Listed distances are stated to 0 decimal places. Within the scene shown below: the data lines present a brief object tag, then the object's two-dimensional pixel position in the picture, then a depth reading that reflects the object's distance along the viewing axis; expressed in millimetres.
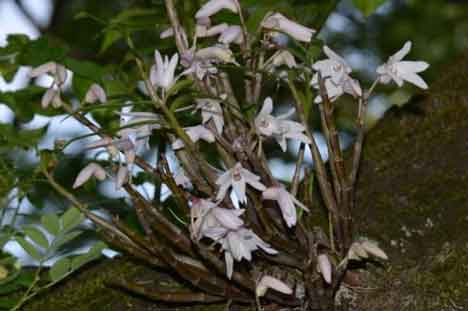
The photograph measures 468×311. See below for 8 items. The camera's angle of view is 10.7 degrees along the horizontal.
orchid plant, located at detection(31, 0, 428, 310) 1729
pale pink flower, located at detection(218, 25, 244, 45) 1767
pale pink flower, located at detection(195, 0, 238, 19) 1768
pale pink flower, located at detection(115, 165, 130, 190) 1772
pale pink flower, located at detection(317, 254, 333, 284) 1728
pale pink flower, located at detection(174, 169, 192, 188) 1803
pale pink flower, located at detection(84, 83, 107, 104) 1823
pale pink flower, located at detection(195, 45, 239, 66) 1748
